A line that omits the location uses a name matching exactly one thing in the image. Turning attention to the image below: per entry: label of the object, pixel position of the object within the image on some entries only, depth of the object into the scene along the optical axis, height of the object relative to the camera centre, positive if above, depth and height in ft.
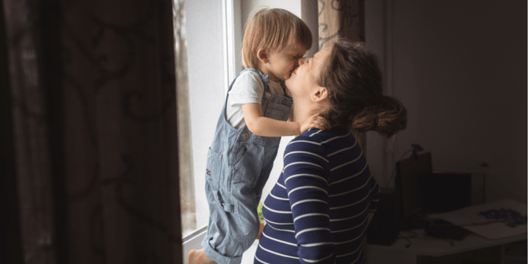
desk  5.85 -2.25
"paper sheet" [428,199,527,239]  6.40 -2.14
